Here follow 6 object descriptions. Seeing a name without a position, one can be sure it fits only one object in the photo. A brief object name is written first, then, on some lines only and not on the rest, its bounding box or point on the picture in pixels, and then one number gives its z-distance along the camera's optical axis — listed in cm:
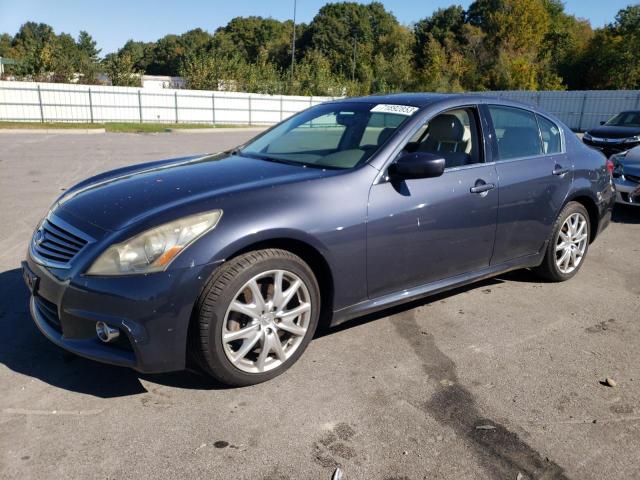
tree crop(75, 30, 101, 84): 3228
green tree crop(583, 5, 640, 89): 4922
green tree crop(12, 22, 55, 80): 3091
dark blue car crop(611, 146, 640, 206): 764
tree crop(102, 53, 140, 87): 3247
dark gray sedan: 273
